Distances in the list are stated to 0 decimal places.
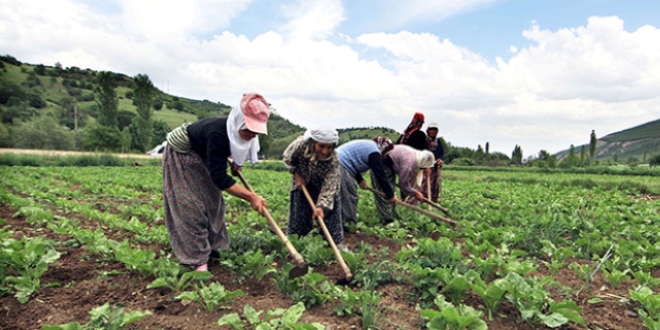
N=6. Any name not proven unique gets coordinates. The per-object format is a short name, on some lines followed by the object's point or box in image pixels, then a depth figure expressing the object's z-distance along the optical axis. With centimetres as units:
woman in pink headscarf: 299
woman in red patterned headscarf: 636
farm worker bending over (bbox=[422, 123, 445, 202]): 691
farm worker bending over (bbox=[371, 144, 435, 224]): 537
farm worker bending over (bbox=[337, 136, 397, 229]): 475
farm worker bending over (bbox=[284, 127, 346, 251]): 360
